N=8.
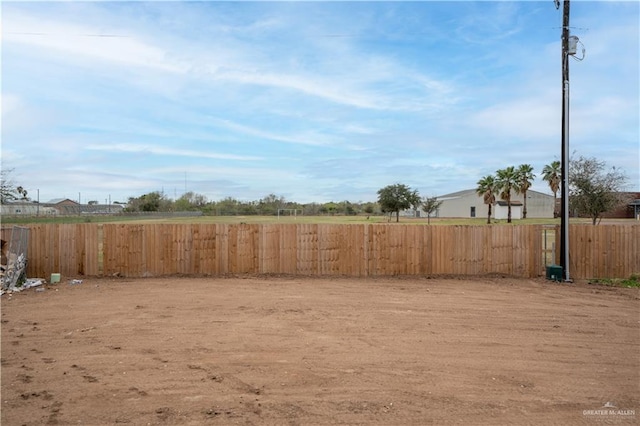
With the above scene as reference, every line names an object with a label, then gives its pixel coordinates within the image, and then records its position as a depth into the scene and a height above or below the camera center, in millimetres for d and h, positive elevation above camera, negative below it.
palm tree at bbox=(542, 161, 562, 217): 56281 +5433
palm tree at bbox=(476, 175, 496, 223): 58250 +3999
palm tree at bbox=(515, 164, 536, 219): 59812 +5384
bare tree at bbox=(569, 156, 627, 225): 32562 +2200
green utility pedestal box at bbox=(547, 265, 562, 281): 11992 -1379
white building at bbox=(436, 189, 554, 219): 70562 +2080
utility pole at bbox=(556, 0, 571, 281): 12008 +1725
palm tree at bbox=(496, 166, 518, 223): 58719 +4966
